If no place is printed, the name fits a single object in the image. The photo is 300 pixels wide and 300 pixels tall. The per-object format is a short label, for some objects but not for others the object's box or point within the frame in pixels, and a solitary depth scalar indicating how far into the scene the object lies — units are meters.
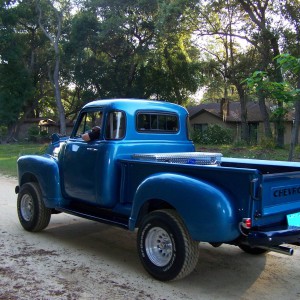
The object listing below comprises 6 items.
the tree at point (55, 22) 40.62
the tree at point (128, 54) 35.22
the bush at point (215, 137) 31.19
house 43.34
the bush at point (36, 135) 42.22
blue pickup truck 4.12
